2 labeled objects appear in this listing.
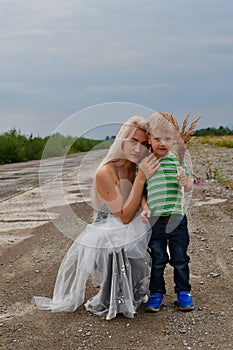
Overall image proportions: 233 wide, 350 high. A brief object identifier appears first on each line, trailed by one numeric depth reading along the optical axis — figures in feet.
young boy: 13.33
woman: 13.55
